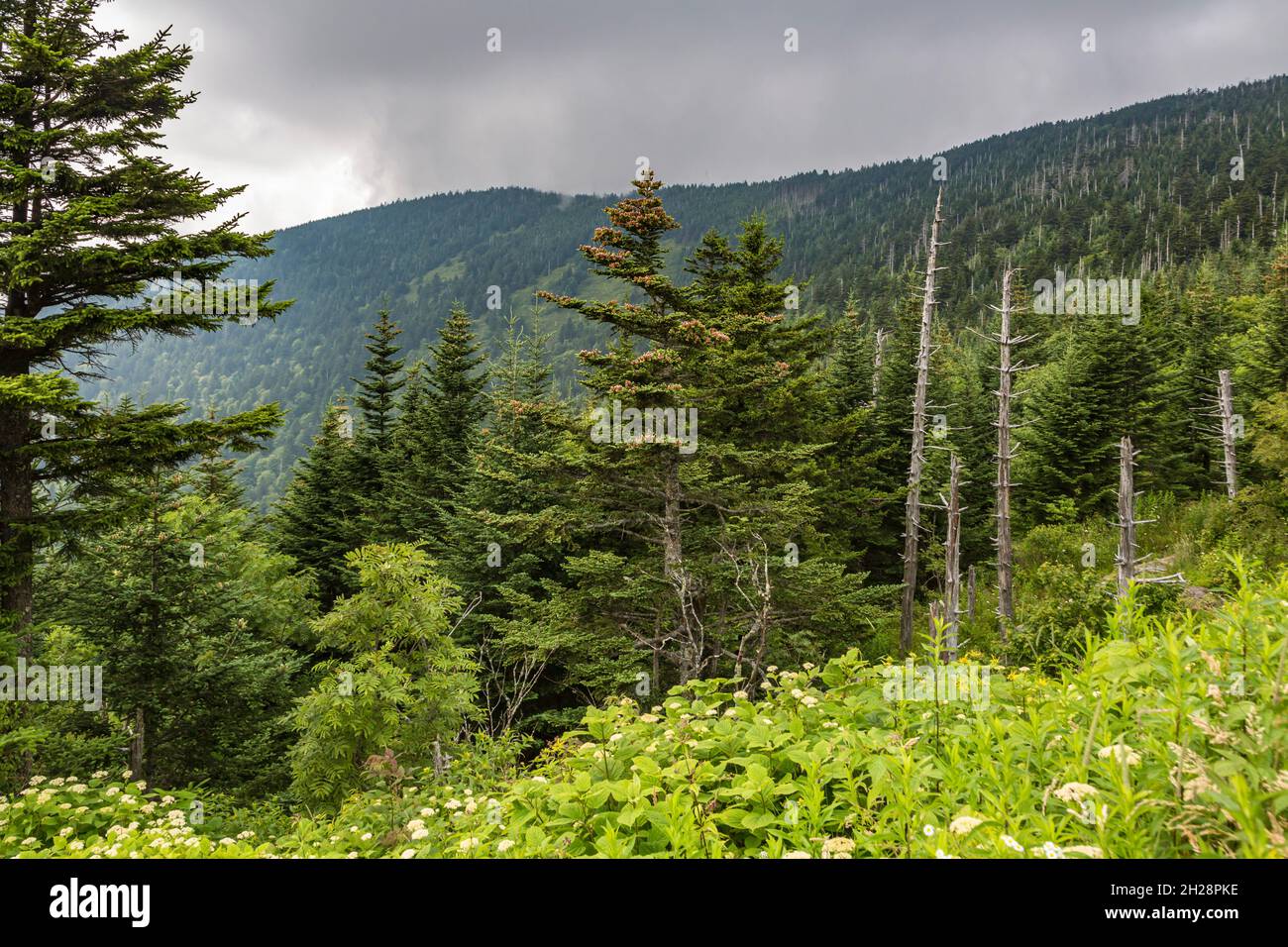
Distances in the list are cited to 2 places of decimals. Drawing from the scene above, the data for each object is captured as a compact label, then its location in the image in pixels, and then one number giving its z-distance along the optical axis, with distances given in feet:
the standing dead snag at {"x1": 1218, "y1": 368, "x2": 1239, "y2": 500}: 75.97
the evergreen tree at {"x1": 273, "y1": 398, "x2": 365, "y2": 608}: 99.76
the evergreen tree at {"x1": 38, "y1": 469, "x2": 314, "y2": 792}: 42.75
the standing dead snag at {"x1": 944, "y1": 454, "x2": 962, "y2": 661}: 58.80
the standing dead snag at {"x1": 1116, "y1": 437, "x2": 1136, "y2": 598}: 50.19
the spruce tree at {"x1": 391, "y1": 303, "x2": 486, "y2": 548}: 96.58
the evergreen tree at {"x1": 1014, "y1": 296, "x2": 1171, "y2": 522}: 91.81
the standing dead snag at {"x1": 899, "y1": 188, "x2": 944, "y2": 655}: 75.46
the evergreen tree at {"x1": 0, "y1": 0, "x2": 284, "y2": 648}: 32.40
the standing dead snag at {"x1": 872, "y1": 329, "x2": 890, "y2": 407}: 128.22
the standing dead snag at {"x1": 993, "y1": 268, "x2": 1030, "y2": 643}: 61.11
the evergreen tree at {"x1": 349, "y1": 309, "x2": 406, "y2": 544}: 100.58
